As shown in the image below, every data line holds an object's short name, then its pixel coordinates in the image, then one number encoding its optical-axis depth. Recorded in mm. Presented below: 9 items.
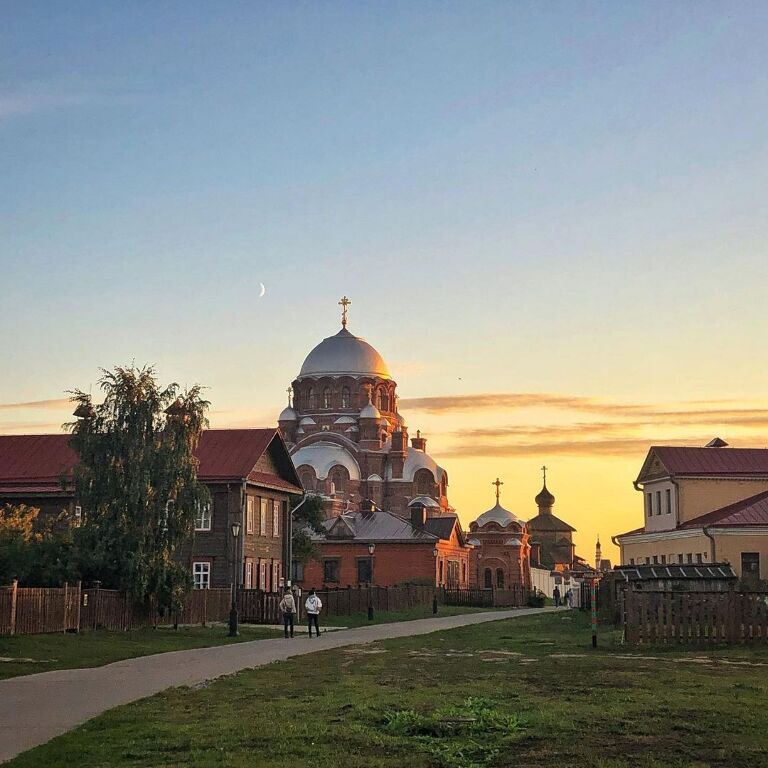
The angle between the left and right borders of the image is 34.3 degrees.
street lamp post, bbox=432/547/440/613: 83875
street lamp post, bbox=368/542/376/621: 48719
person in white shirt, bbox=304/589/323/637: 36031
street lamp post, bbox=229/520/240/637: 34656
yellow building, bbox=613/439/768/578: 47594
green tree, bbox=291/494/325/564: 67188
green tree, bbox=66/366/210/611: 36500
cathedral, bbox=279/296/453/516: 105500
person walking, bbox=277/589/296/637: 35438
